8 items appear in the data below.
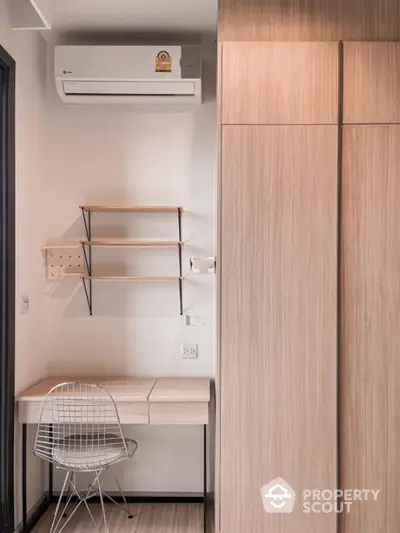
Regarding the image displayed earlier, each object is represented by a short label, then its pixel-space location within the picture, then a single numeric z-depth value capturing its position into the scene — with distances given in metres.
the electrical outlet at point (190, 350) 3.39
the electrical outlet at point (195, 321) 3.40
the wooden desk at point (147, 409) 2.86
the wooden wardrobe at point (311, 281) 2.46
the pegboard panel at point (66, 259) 3.38
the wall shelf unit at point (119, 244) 3.30
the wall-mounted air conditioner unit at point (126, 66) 3.17
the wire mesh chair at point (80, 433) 2.78
